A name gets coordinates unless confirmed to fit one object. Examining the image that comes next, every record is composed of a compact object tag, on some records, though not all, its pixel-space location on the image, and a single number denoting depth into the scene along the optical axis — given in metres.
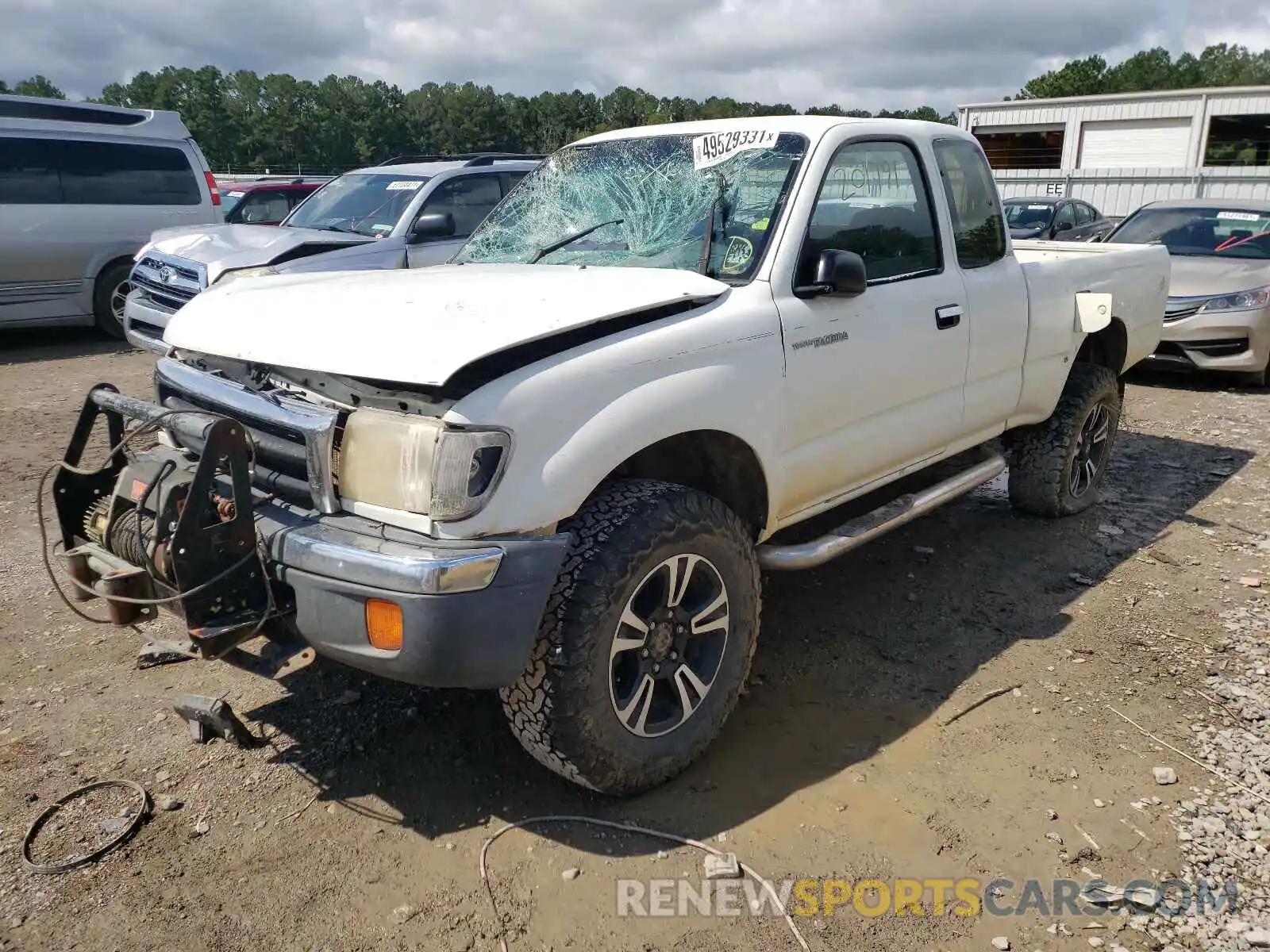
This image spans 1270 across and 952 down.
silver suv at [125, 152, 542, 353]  7.92
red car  13.63
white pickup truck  2.52
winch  2.54
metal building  23.22
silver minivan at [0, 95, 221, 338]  9.90
